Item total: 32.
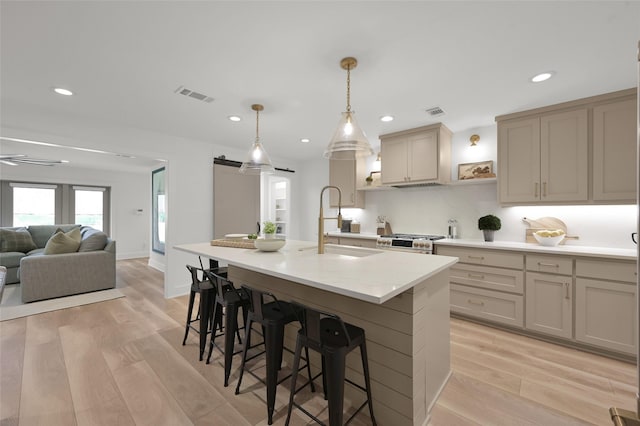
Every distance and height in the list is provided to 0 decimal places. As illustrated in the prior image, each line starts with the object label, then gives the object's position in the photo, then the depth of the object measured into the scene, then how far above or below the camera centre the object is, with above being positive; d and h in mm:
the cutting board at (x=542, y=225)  3029 -143
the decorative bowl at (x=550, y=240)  2840 -290
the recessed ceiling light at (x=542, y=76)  2199 +1149
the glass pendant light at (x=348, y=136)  2018 +583
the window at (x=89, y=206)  6852 +196
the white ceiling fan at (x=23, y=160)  4466 +996
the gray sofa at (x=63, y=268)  3703 -814
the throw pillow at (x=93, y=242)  4301 -460
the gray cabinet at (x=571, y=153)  2477 +618
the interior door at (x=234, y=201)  4574 +215
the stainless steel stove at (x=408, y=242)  3297 -380
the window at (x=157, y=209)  5891 +89
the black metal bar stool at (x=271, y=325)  1643 -707
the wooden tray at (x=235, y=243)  2617 -303
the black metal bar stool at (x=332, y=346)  1344 -706
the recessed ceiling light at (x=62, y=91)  2532 +1179
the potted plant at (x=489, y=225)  3252 -146
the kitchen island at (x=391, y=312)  1433 -632
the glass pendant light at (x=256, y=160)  2857 +573
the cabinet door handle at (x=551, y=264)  2625 -512
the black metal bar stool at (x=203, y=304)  2312 -816
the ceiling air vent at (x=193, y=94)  2555 +1188
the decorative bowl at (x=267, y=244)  2377 -273
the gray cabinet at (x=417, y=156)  3504 +790
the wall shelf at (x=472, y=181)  3321 +408
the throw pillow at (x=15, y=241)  4755 -496
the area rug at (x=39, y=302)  3324 -1226
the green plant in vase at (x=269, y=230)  2439 -152
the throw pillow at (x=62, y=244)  4000 -467
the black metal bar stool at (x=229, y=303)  1984 -688
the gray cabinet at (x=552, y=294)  2352 -816
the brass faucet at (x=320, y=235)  2316 -190
